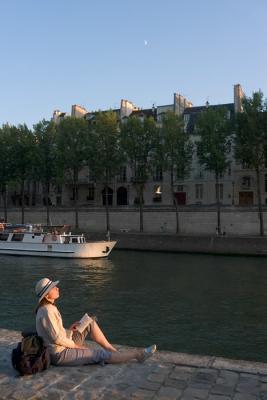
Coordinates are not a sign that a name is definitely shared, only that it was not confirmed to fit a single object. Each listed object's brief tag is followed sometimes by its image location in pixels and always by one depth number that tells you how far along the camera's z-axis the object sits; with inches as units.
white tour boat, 1663.4
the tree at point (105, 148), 2383.1
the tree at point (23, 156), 2551.7
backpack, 283.6
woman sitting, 297.1
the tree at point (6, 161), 2608.3
